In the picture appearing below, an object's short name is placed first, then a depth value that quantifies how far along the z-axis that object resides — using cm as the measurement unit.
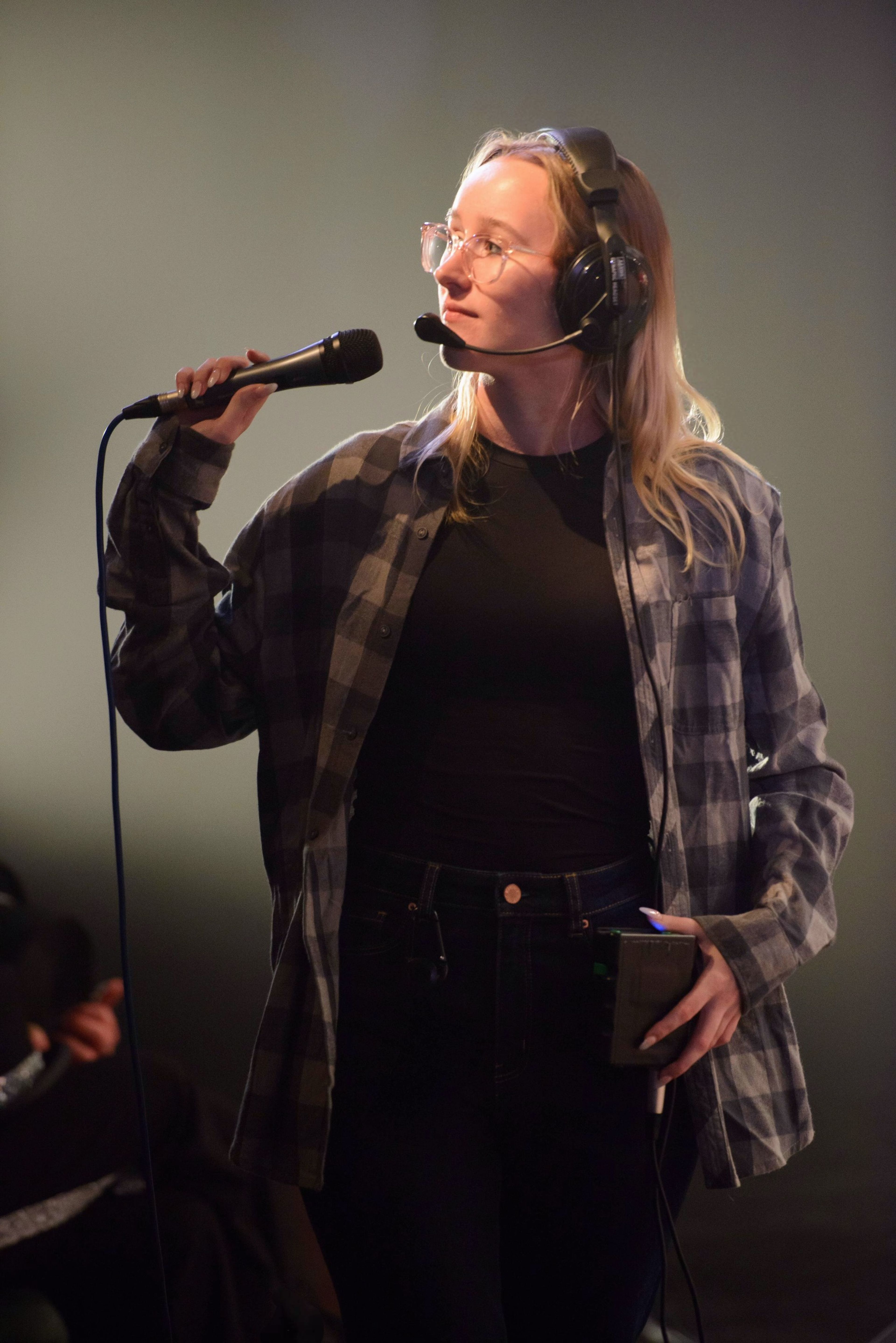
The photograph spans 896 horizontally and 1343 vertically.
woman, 351
